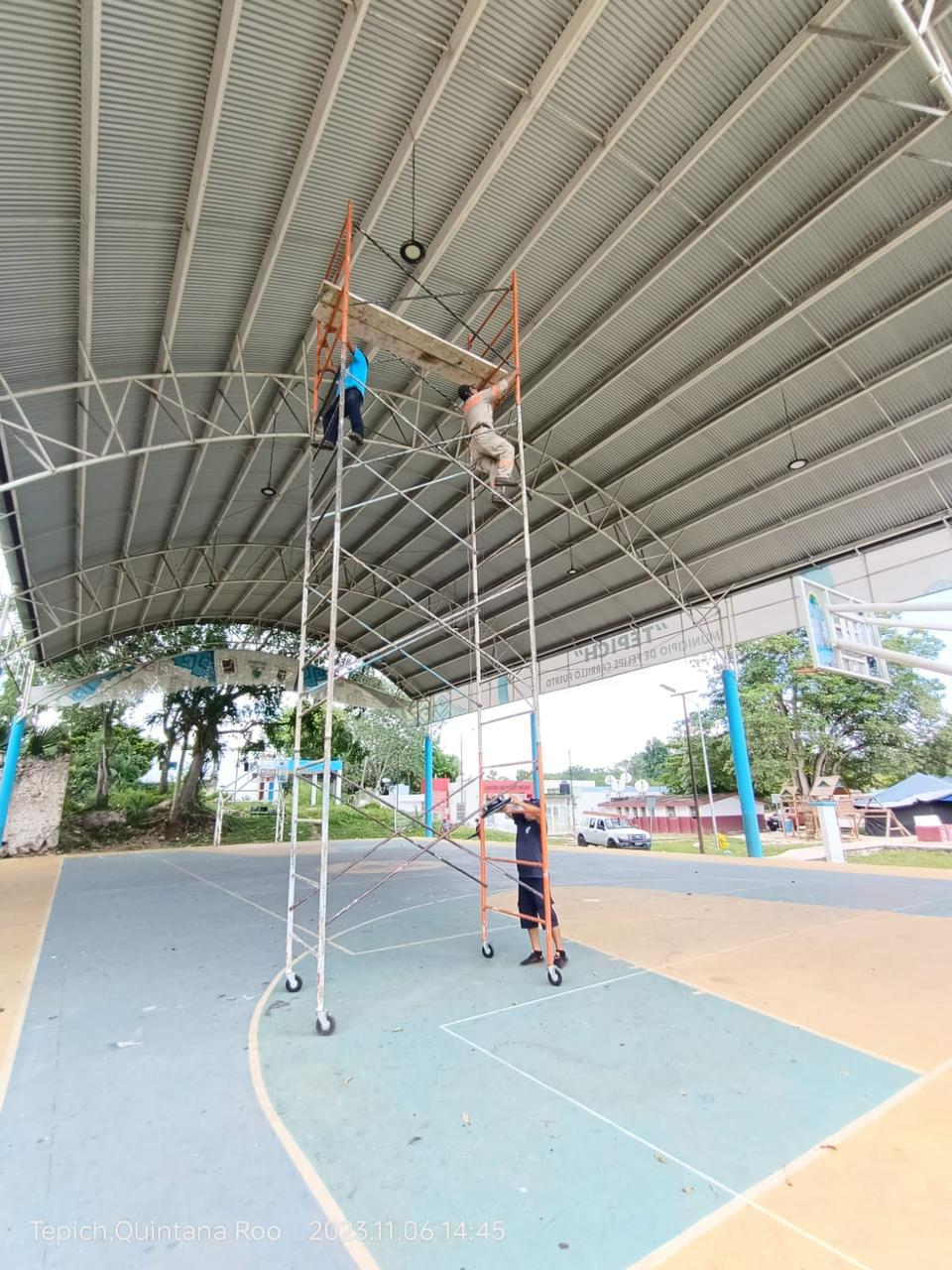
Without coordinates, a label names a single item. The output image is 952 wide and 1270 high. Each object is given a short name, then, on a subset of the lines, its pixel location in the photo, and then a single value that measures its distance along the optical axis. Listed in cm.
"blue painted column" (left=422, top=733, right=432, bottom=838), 2548
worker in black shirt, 514
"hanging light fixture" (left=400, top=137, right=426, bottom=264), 766
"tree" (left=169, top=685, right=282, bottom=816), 2511
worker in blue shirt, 593
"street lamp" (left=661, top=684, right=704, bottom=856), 2199
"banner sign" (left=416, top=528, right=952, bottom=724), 1255
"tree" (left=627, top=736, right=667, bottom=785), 5369
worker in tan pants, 637
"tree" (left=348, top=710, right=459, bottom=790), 3538
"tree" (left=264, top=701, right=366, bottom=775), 2575
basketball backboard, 1318
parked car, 2150
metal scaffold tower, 448
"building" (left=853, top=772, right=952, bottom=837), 2448
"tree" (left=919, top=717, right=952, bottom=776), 3080
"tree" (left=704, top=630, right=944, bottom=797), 2767
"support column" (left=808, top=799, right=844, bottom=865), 1356
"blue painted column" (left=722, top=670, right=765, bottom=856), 1502
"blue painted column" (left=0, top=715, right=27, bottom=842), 1725
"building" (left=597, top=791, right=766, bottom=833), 3631
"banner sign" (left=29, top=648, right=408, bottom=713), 1911
